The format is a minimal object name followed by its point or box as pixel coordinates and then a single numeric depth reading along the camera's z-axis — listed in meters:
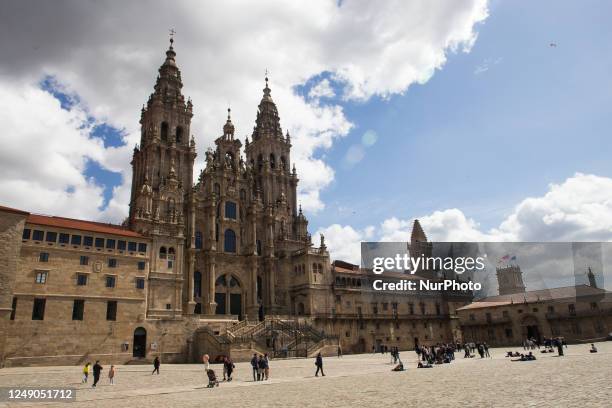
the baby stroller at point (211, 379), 23.19
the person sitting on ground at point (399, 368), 29.61
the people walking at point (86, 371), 25.45
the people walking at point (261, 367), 26.36
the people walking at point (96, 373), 24.22
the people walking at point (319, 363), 27.61
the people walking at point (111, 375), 25.61
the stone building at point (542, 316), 65.25
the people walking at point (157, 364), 32.09
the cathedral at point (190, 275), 41.65
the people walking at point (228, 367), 26.23
